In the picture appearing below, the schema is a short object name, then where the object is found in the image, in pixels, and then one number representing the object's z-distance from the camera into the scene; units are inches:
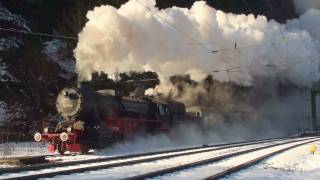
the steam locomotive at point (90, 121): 810.8
